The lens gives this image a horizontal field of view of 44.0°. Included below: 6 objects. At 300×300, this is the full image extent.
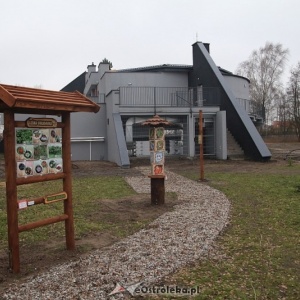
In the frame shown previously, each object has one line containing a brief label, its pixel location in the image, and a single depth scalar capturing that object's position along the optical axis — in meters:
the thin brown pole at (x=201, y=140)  13.09
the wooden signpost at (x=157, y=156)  8.94
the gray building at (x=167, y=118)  20.69
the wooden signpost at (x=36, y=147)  4.64
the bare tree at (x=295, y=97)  48.16
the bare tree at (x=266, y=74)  56.88
